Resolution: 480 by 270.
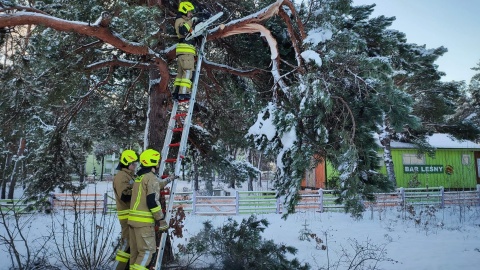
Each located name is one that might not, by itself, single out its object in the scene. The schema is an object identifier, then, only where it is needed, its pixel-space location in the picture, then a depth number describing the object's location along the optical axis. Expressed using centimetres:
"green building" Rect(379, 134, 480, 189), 2194
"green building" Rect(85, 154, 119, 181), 4759
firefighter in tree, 523
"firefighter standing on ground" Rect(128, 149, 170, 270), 425
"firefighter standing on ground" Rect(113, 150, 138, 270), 495
